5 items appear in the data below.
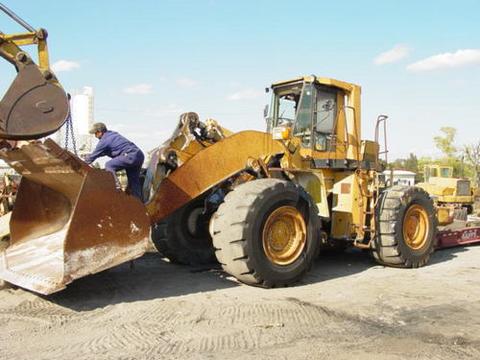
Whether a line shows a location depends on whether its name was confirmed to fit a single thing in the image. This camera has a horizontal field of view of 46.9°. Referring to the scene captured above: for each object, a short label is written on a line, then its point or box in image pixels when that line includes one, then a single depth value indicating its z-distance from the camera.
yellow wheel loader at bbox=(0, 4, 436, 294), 5.64
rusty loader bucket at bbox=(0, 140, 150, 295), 5.44
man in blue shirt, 6.67
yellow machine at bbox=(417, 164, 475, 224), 22.02
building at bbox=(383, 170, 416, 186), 59.28
